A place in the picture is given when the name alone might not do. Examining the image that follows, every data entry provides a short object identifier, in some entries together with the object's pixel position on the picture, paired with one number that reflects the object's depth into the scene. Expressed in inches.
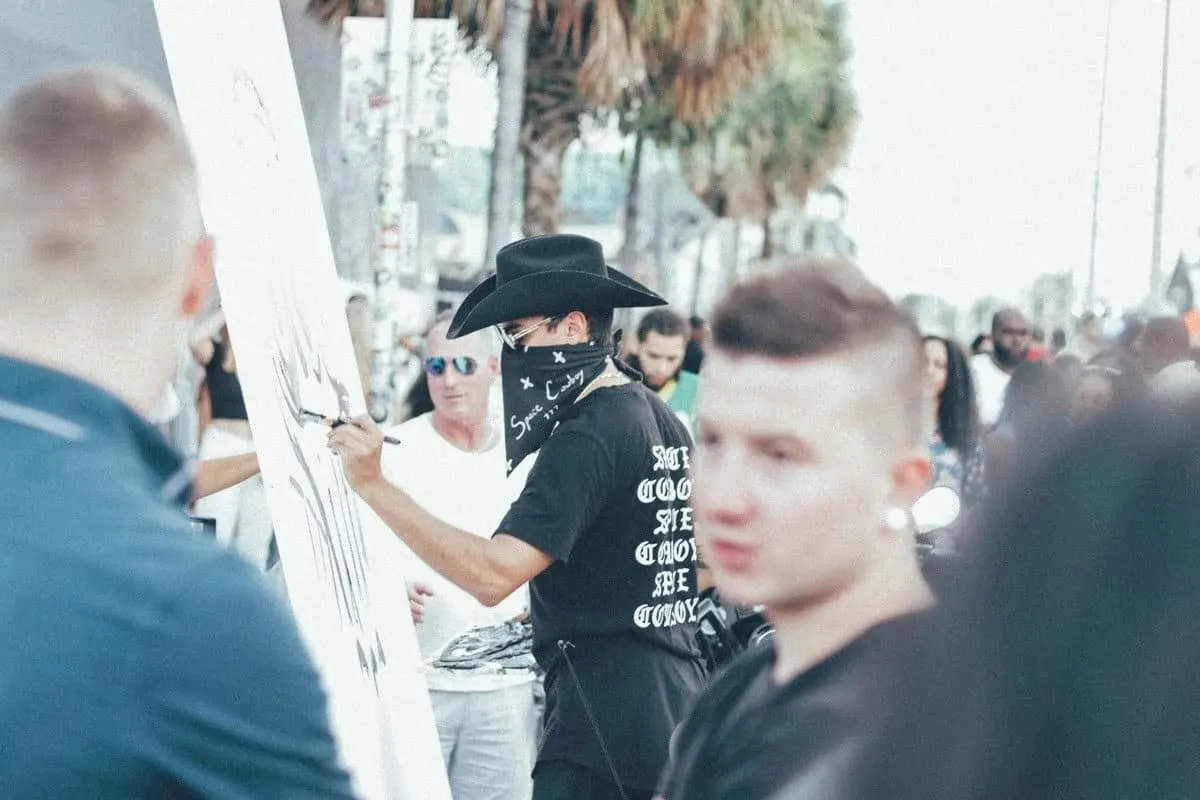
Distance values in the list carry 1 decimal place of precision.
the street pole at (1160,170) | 1146.7
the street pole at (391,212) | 441.7
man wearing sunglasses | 188.7
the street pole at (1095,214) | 1740.4
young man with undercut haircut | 62.5
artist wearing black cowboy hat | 134.4
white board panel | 92.1
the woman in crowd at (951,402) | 238.5
